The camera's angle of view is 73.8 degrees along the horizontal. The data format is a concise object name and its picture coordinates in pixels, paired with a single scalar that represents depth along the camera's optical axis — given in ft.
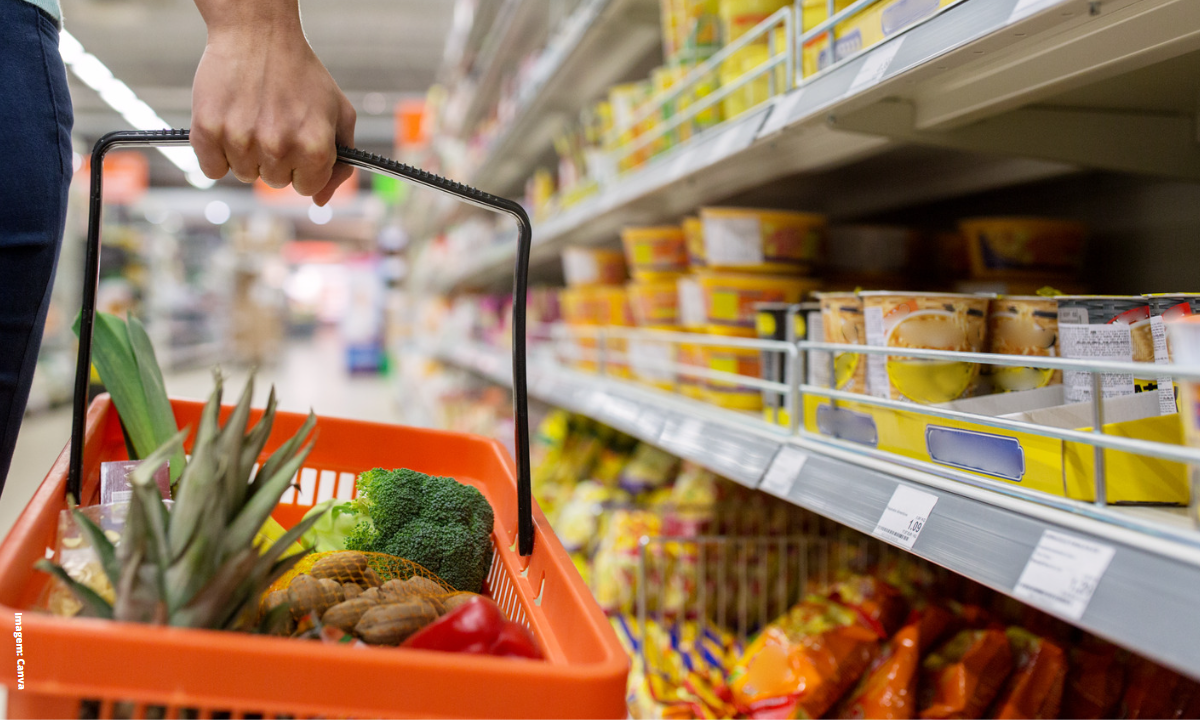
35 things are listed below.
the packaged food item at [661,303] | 5.77
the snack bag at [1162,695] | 2.98
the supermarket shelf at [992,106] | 2.35
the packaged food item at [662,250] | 5.78
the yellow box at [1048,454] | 2.19
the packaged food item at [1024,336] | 2.90
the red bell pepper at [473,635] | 2.10
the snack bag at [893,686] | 3.40
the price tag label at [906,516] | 2.48
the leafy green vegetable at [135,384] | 3.20
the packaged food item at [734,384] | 4.53
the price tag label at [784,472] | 3.26
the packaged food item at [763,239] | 4.64
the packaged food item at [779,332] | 3.84
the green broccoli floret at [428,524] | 2.95
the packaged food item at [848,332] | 3.39
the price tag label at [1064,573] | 1.86
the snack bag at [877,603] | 3.90
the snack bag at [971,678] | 3.26
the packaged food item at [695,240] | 5.16
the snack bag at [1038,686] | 3.18
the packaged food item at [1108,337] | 2.47
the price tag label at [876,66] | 2.74
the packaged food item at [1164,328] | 2.30
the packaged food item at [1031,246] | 4.03
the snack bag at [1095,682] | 3.18
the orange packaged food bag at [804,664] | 3.62
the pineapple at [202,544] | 1.80
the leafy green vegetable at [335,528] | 3.21
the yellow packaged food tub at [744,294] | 4.65
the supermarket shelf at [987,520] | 1.68
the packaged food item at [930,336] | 3.04
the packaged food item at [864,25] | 2.82
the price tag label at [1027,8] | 2.08
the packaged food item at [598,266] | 7.18
